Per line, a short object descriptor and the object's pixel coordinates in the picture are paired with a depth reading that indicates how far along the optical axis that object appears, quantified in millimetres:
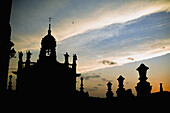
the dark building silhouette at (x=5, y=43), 6757
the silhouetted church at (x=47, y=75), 20984
